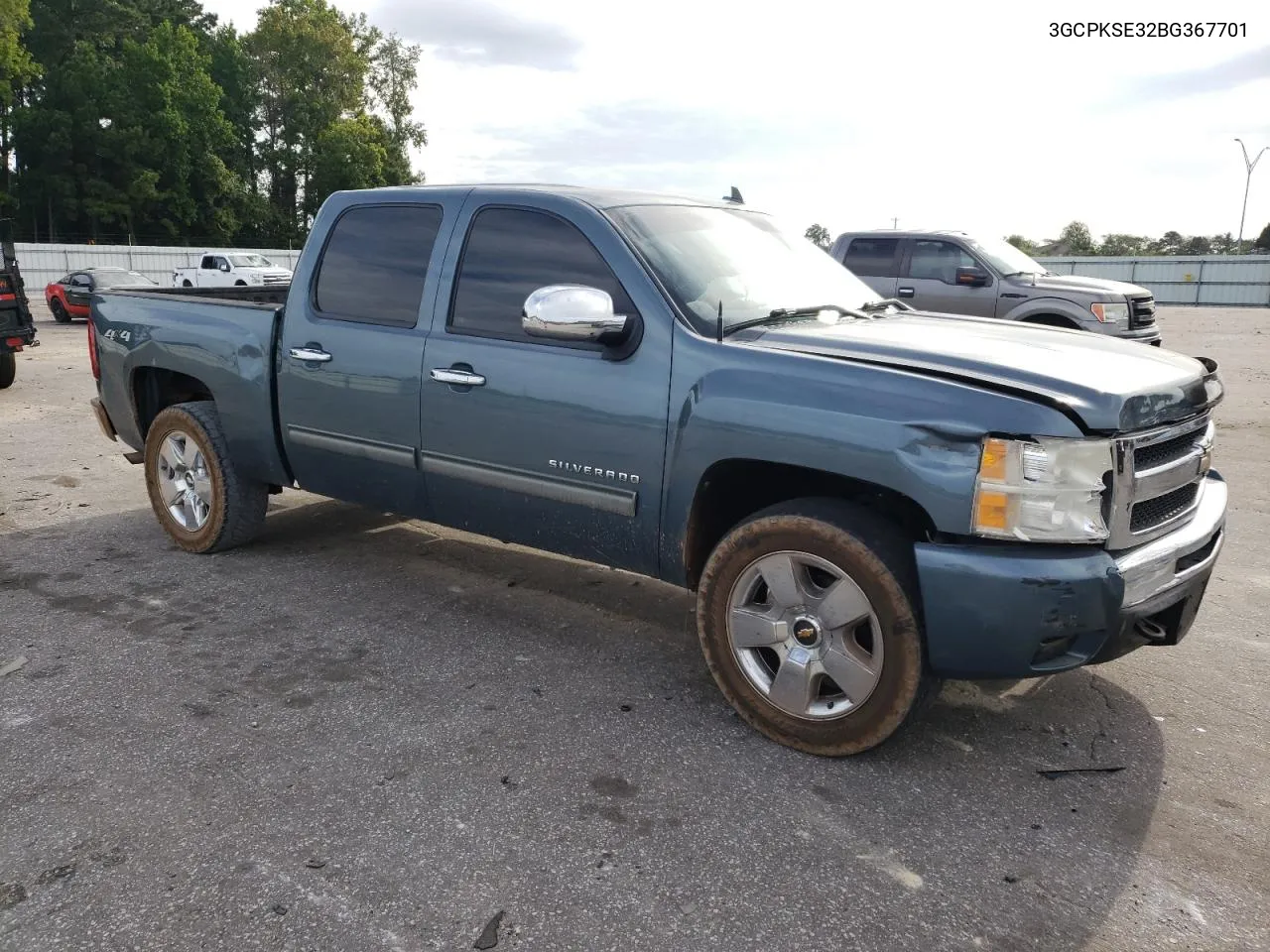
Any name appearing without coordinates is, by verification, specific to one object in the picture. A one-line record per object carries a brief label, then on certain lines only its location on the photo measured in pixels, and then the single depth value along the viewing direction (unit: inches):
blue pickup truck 116.7
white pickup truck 1064.2
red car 933.2
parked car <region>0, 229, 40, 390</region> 460.1
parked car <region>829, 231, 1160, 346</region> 453.4
